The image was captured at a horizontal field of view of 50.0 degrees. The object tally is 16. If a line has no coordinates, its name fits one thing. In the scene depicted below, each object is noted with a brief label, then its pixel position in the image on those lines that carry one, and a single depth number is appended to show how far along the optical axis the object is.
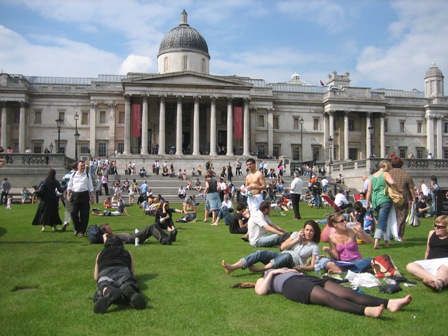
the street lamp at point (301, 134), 59.33
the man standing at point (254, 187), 13.91
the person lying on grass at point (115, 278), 6.47
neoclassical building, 55.03
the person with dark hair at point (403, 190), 12.31
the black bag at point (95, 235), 12.09
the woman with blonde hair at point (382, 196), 12.09
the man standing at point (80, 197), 13.83
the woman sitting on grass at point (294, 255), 8.54
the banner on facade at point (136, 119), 54.34
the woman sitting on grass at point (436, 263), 7.65
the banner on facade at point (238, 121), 56.16
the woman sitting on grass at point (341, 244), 9.17
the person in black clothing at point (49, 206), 14.67
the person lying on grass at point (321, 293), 6.20
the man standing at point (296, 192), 19.42
